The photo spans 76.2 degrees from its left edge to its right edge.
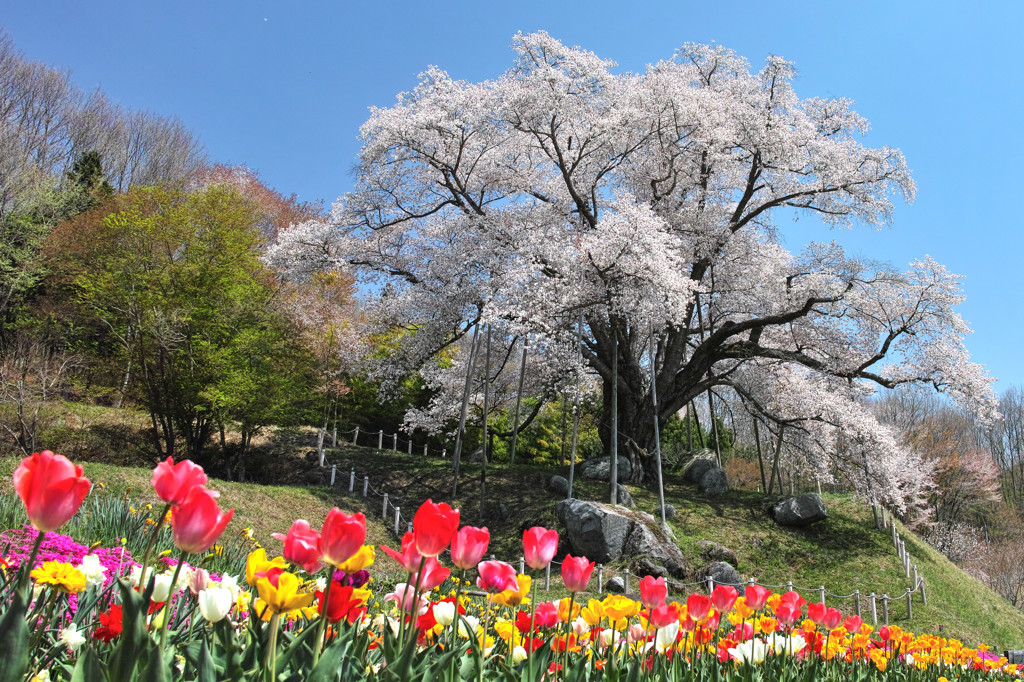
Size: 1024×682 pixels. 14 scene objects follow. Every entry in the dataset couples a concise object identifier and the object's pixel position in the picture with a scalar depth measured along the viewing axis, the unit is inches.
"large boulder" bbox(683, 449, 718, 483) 688.4
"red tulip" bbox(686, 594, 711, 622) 71.2
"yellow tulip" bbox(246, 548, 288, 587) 48.2
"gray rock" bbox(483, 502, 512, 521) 580.1
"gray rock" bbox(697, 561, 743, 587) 454.6
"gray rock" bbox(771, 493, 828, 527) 566.3
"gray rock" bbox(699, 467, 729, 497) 661.5
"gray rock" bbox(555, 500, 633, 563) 473.1
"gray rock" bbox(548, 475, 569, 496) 613.9
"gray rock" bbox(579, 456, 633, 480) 652.8
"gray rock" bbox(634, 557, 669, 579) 437.4
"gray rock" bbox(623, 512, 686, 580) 459.5
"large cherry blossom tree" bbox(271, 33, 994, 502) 565.3
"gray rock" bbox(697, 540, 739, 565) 491.8
